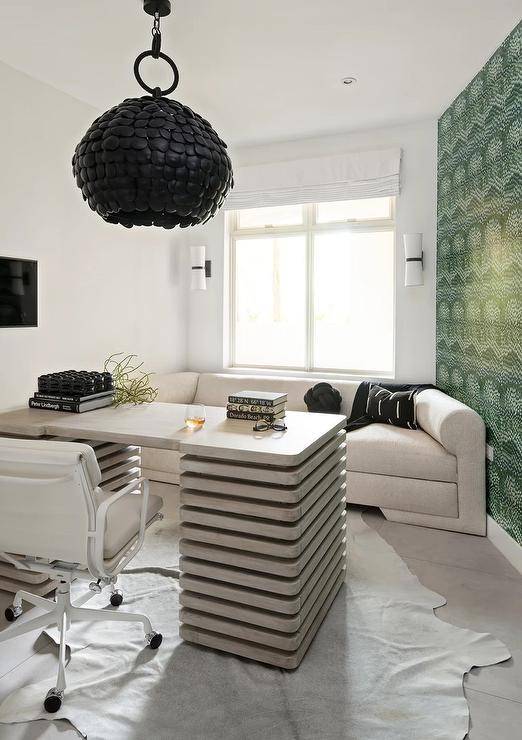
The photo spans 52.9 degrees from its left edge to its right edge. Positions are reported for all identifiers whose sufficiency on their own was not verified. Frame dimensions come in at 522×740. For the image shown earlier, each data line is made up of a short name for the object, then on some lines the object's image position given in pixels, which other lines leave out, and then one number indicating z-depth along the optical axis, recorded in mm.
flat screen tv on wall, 3123
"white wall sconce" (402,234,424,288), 4148
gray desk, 1836
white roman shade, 4312
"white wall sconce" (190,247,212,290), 4953
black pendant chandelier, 1492
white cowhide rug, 1614
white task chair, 1618
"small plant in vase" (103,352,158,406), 2760
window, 4582
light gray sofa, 3150
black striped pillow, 3807
